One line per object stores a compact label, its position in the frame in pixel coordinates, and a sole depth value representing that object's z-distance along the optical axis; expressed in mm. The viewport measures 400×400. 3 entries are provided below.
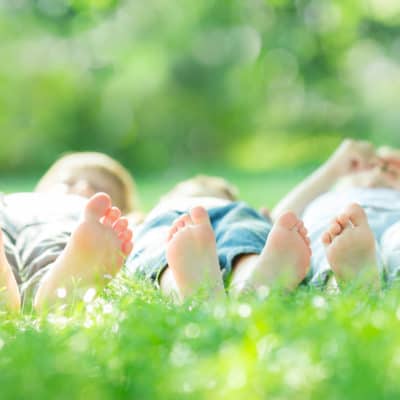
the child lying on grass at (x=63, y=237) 2585
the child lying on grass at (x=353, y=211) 2608
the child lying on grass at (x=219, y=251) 2566
